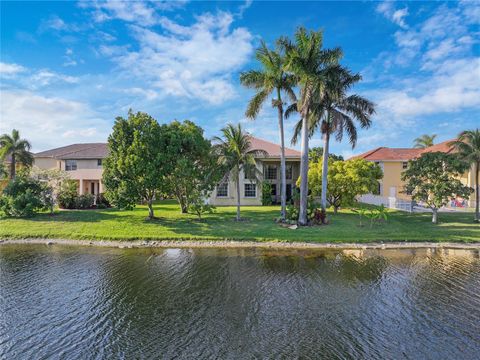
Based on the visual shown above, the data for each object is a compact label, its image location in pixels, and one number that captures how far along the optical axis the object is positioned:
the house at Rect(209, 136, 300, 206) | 38.34
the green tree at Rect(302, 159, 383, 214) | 29.39
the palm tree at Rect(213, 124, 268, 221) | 26.84
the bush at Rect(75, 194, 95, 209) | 34.31
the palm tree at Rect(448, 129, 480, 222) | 27.70
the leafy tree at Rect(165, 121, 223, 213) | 26.56
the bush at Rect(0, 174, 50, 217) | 27.92
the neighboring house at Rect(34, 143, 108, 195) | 40.88
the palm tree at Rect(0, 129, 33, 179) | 40.96
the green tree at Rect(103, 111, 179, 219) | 25.14
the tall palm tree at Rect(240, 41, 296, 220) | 25.75
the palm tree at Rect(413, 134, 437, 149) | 59.31
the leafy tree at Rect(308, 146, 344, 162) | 58.92
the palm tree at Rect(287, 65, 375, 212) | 26.91
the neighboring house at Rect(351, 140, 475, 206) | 43.90
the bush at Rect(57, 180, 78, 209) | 33.16
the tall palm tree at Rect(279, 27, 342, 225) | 24.08
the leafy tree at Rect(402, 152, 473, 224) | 27.16
